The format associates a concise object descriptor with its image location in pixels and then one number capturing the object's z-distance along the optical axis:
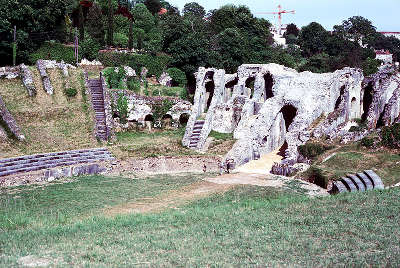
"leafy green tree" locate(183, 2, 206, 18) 120.50
